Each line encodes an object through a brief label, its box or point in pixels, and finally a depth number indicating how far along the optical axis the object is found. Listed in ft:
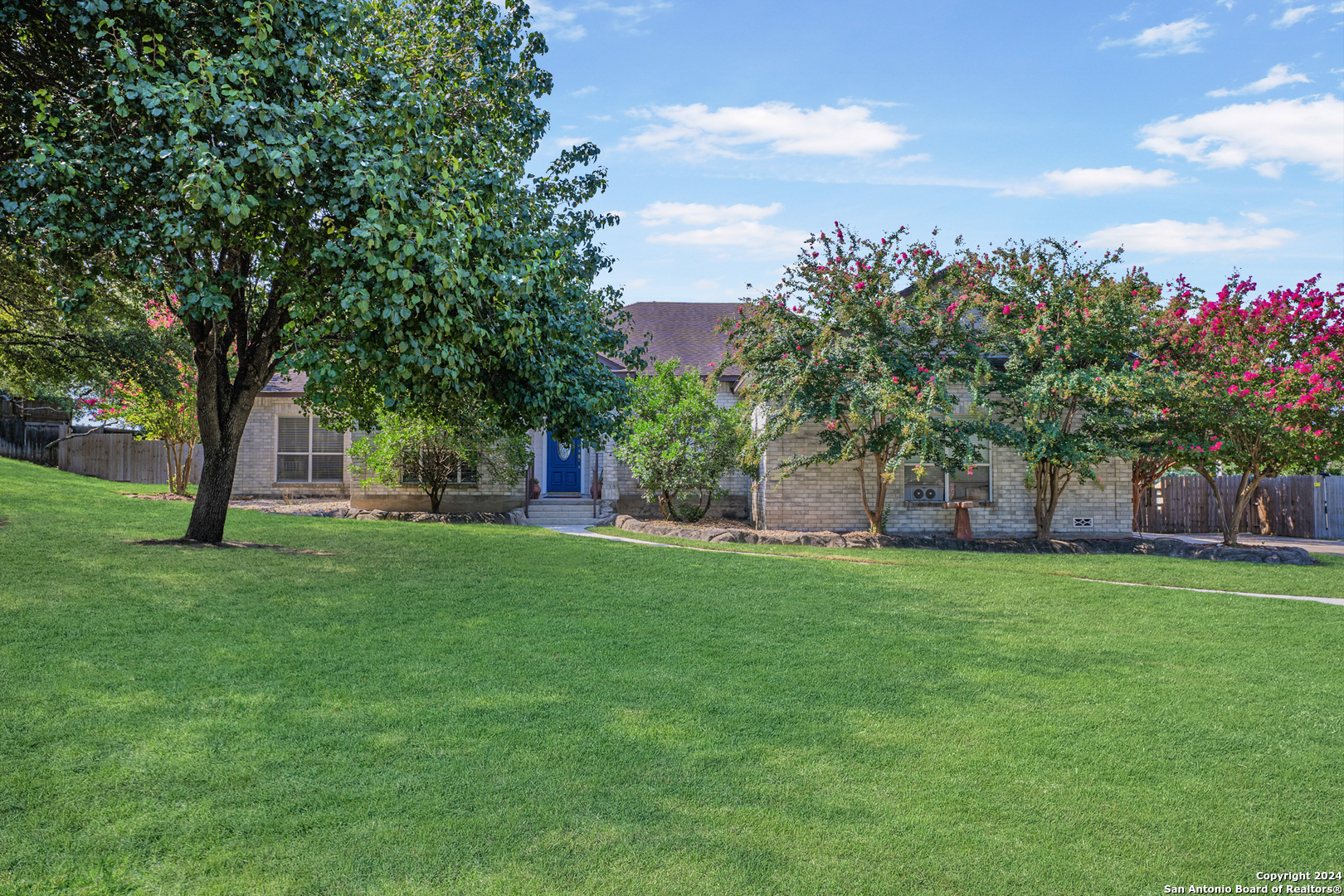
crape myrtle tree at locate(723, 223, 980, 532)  42.32
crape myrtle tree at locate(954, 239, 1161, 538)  41.81
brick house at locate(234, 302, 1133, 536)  49.96
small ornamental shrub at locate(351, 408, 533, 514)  50.65
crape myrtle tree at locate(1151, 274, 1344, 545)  39.99
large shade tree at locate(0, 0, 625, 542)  19.61
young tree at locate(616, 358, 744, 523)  49.83
